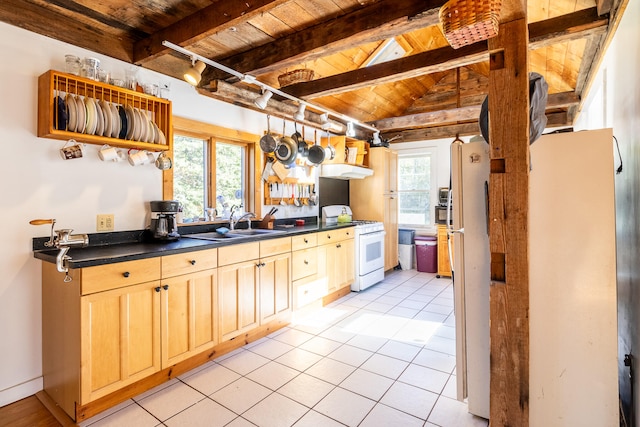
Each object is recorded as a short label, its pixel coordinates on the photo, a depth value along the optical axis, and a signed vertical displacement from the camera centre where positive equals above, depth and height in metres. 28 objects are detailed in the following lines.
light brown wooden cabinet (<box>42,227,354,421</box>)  1.83 -0.67
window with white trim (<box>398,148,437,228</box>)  5.82 +0.45
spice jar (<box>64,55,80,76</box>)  2.15 +0.99
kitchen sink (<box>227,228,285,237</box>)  3.23 -0.18
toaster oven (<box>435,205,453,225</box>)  5.31 -0.03
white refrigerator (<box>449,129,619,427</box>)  1.61 -0.35
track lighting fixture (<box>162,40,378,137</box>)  2.43 +1.15
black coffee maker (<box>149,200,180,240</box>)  2.59 -0.03
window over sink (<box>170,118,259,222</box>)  3.02 +0.45
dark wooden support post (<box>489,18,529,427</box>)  1.48 -0.04
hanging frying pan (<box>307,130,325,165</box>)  4.18 +0.75
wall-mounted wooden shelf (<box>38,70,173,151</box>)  2.00 +0.79
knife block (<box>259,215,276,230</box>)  3.67 -0.09
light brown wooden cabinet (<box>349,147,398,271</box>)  5.20 +0.27
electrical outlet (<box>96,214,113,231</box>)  2.38 -0.05
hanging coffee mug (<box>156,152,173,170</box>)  2.65 +0.43
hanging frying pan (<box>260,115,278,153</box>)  3.56 +0.76
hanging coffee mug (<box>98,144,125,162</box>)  2.35 +0.44
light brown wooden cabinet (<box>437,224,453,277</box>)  5.18 -0.66
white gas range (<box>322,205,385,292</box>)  4.39 -0.48
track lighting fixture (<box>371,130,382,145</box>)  5.10 +1.17
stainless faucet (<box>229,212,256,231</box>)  3.33 -0.06
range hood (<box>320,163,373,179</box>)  4.66 +0.61
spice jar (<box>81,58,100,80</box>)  2.19 +0.98
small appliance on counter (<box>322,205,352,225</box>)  4.71 -0.01
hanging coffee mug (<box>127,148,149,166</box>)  2.51 +0.44
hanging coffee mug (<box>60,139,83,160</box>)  2.17 +0.43
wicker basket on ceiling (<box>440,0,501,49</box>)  1.25 +0.75
